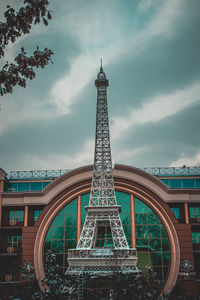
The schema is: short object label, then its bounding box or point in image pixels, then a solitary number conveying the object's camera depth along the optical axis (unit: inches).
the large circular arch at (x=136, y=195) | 1434.5
